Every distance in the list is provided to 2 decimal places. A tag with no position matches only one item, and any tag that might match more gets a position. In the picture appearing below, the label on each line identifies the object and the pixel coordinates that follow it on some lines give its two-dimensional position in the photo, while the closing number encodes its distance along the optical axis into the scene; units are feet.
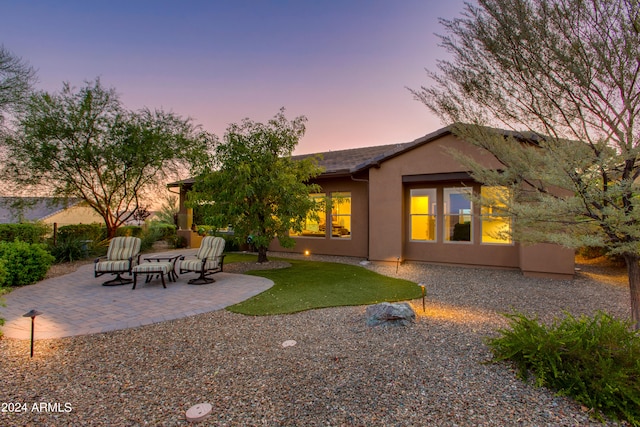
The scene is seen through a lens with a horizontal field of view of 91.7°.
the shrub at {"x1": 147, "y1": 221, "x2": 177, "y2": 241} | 56.32
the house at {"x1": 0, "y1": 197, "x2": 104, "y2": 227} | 41.98
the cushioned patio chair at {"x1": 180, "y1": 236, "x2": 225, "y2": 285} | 25.11
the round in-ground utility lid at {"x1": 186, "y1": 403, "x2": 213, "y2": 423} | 7.80
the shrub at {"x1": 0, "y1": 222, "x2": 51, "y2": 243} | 32.32
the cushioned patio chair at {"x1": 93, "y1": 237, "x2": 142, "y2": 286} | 24.56
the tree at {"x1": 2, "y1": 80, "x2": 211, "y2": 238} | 37.65
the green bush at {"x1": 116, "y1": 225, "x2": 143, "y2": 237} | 49.02
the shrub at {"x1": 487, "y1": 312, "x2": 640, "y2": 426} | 7.99
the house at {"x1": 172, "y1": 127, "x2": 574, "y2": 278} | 30.12
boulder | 14.06
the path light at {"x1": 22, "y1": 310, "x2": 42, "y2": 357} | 11.46
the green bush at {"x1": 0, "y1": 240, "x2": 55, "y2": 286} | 23.50
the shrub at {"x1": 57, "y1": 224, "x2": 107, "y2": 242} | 40.32
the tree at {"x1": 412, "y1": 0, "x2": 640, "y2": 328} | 10.58
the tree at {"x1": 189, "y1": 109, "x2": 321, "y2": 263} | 28.22
